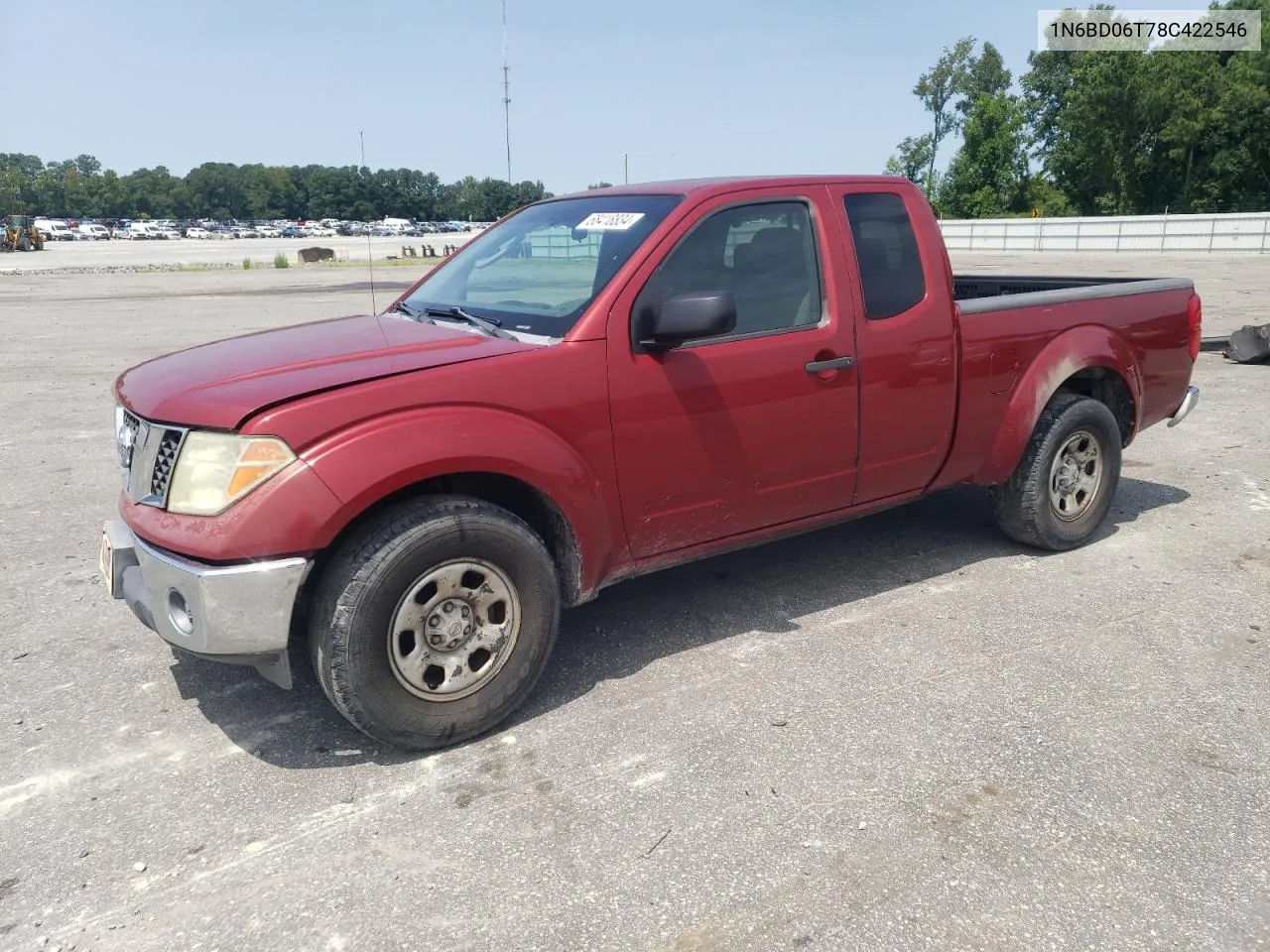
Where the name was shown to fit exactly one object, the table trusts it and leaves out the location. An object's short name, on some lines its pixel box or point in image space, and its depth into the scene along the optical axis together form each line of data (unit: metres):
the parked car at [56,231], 87.25
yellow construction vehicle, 56.25
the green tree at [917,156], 88.81
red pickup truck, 2.98
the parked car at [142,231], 100.36
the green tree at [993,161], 69.75
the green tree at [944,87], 85.06
